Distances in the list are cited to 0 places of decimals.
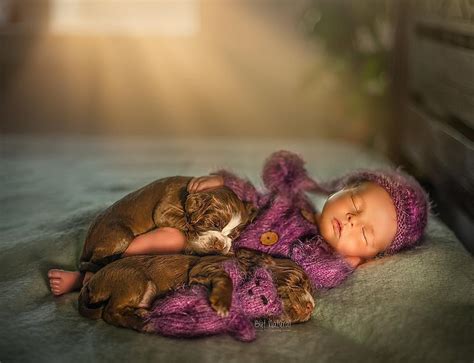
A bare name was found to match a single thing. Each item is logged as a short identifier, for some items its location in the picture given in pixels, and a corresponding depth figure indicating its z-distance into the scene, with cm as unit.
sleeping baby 128
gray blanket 99
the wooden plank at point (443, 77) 166
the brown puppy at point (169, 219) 124
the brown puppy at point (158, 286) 106
